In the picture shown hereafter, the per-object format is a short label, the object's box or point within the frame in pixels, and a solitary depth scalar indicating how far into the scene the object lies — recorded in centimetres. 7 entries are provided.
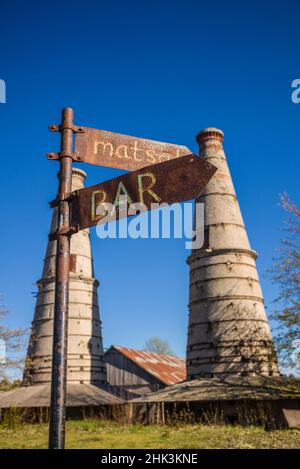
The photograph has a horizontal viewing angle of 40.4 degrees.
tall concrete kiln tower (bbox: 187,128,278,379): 1750
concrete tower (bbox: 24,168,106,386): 2320
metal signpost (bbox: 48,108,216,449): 339
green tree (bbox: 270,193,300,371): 1523
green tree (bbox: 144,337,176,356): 6942
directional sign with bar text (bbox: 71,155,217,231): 358
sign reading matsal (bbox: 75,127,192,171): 423
